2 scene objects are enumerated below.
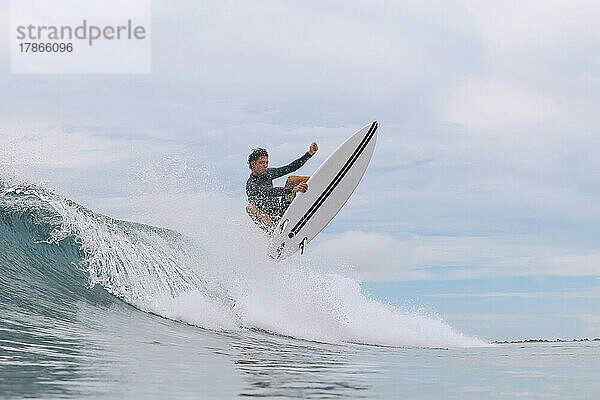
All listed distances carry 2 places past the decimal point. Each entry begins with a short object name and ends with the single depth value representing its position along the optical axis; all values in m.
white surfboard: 11.09
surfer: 10.52
